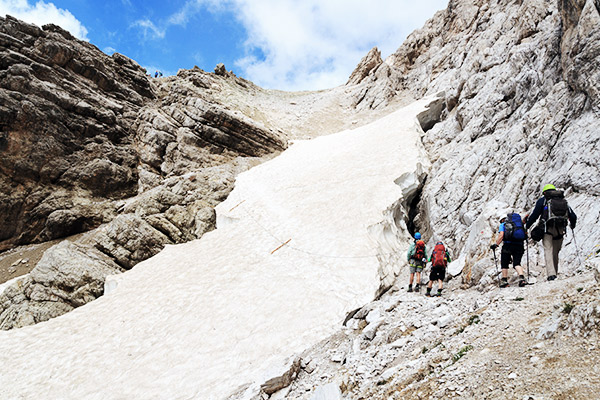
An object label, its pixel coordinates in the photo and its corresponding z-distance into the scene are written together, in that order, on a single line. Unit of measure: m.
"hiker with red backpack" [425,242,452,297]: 11.74
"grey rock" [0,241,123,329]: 17.00
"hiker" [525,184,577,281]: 8.70
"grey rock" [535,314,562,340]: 5.46
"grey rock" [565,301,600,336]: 4.92
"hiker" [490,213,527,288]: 9.44
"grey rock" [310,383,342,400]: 7.48
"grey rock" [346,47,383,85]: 70.00
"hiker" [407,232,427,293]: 12.94
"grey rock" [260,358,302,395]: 9.31
